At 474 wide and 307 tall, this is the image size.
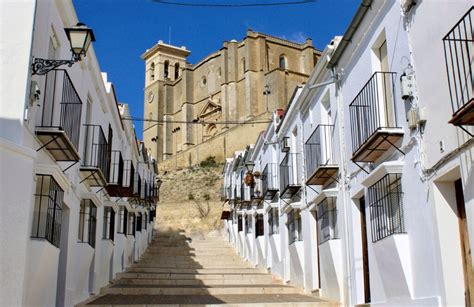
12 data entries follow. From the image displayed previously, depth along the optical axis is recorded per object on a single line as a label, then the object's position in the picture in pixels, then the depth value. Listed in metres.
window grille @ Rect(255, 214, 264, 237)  21.84
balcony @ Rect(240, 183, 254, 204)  23.12
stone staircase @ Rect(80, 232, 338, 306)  12.77
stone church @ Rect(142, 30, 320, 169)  58.94
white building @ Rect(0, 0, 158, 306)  7.55
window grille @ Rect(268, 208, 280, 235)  18.73
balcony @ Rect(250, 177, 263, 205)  20.72
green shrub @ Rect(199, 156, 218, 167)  56.60
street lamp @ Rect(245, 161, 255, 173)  21.61
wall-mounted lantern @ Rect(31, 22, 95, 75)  7.70
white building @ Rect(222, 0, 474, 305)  7.37
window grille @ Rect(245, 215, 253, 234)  23.50
